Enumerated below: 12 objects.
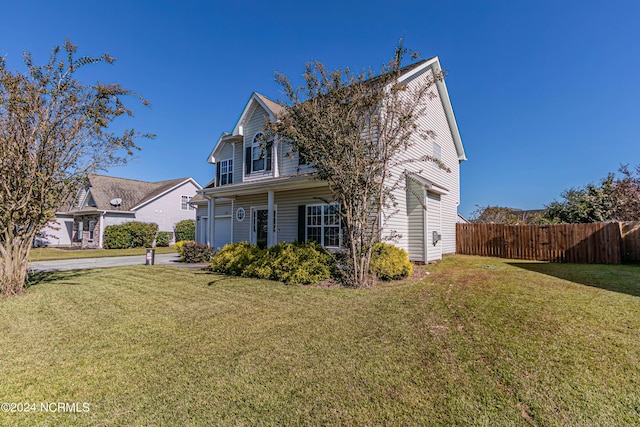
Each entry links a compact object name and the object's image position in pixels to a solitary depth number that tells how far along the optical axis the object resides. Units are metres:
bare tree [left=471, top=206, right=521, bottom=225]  22.28
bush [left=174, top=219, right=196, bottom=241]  28.56
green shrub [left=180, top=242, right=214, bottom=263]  14.92
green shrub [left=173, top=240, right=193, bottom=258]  15.75
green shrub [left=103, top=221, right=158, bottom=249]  24.44
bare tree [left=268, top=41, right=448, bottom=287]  8.18
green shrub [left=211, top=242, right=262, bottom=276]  10.37
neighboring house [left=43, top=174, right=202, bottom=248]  25.34
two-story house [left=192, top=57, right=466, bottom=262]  11.81
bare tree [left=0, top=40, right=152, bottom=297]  6.96
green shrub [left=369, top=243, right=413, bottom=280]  8.82
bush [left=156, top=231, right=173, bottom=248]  27.09
